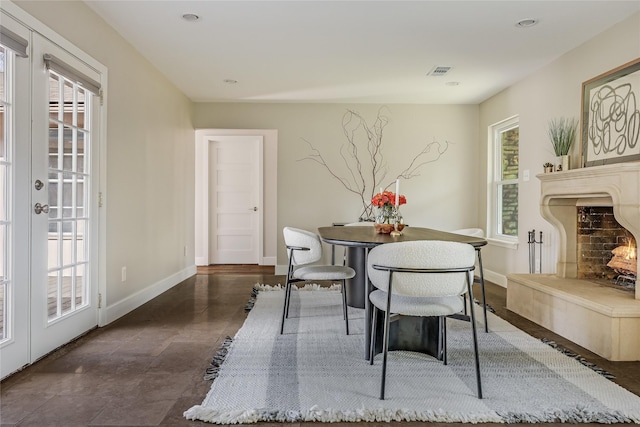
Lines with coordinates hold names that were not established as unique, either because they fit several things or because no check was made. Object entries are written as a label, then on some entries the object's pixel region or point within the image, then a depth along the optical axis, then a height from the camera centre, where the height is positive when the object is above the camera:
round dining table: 2.52 -0.68
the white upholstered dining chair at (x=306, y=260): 3.07 -0.36
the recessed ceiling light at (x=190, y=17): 3.29 +1.47
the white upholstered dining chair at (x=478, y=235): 3.16 -0.18
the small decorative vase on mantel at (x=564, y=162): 3.81 +0.44
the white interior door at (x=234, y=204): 6.64 +0.09
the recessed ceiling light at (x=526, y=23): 3.36 +1.48
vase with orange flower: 3.10 +0.00
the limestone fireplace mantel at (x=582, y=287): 2.68 -0.56
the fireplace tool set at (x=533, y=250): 4.45 -0.40
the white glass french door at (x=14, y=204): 2.33 +0.02
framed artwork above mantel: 3.17 +0.75
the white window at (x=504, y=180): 5.30 +0.40
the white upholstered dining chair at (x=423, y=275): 2.09 -0.32
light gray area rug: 1.93 -0.90
